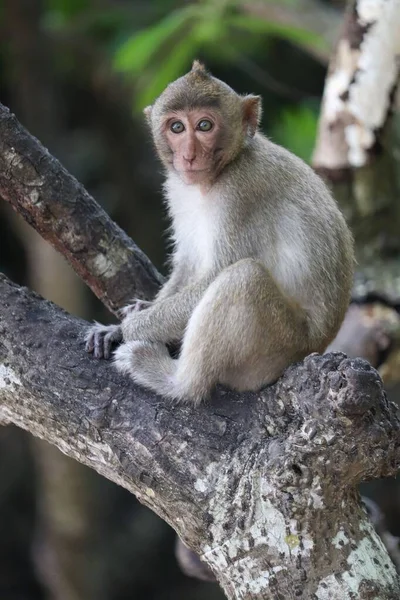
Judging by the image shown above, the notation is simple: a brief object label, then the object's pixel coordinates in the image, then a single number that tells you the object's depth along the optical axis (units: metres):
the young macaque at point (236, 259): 8.07
